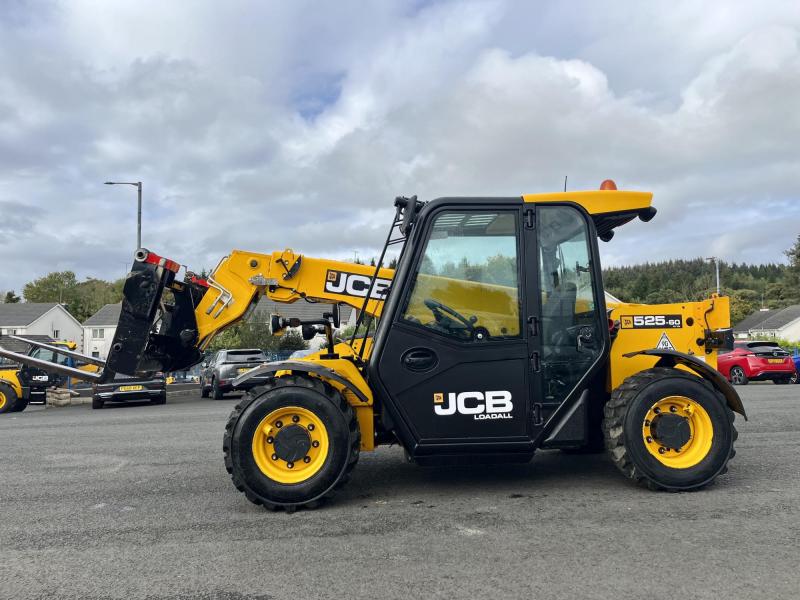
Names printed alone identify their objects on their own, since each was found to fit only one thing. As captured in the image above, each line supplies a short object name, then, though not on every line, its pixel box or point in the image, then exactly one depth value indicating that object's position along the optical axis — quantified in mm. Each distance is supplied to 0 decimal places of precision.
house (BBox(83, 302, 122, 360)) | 71812
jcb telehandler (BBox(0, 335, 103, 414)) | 17531
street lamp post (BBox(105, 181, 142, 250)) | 23322
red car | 20578
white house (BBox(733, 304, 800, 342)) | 74188
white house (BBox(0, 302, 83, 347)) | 73688
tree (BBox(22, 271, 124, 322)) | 98938
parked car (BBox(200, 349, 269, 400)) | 20469
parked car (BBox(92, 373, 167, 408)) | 18297
